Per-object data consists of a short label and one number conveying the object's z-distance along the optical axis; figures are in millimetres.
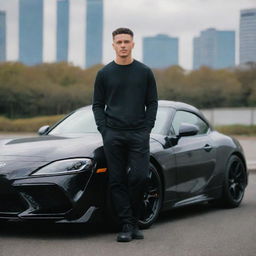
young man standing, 6523
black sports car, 6504
